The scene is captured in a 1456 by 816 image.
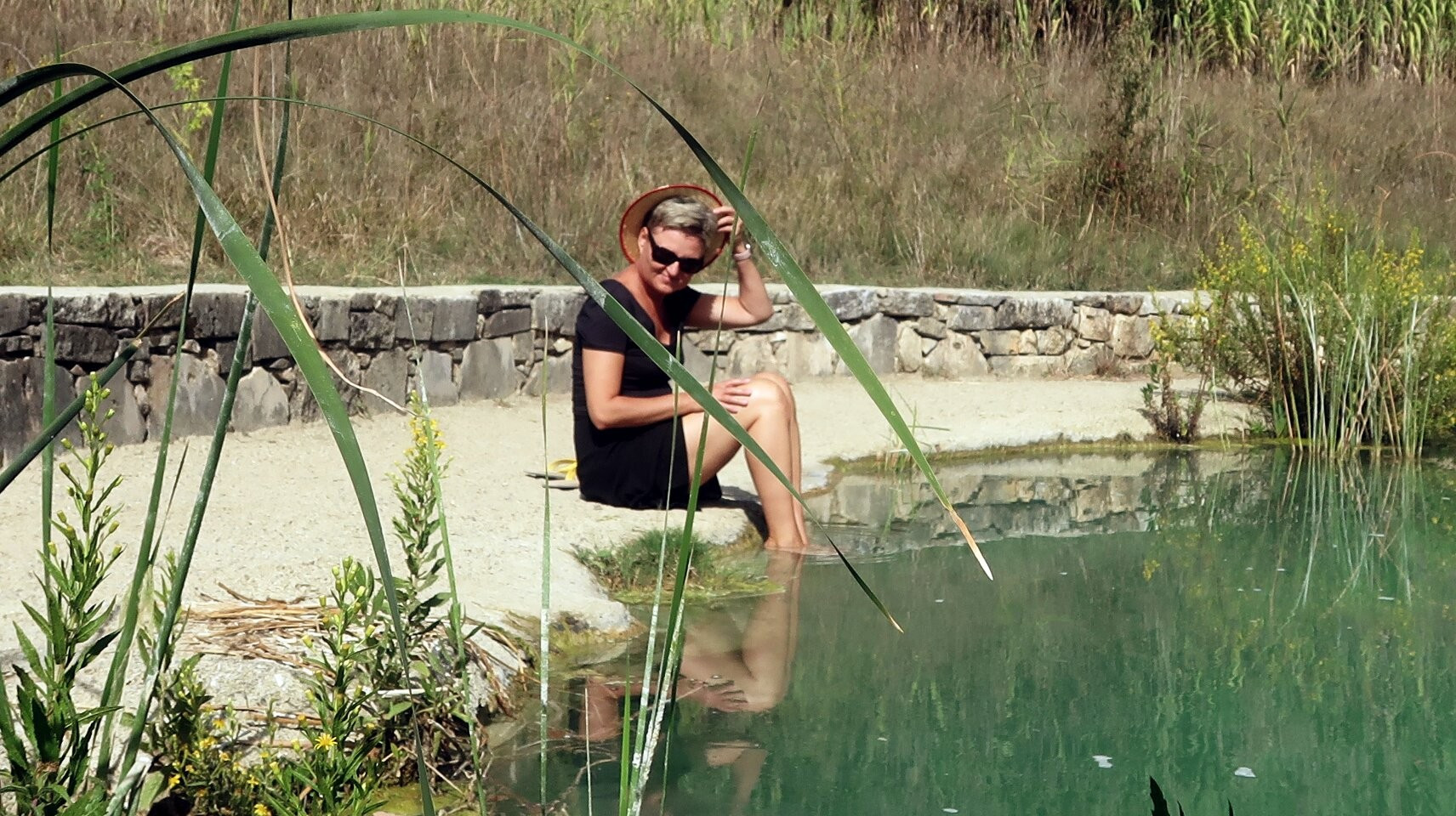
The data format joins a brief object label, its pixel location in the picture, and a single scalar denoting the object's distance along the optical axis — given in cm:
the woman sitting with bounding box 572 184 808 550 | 490
